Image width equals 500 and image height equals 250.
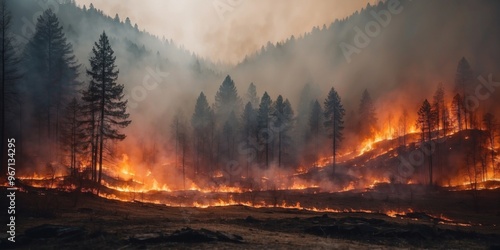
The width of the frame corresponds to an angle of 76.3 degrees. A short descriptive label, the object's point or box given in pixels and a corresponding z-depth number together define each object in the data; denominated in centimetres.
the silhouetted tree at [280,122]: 7594
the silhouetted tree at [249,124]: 8056
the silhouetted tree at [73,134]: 4145
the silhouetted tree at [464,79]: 8706
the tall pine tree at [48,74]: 5500
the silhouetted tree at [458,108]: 7625
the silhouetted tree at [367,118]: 9362
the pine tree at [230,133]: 8062
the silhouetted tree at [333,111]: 7450
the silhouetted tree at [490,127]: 6700
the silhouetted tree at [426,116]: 7019
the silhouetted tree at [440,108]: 7701
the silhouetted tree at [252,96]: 9606
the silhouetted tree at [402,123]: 9356
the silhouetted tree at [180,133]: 8028
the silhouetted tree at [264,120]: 7594
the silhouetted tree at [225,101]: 8999
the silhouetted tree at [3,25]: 3198
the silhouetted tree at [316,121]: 8719
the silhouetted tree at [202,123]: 8138
